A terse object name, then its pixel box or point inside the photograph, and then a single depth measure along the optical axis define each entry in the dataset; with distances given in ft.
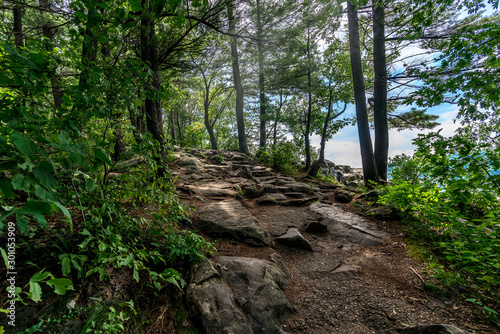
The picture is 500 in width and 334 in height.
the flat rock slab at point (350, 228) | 12.82
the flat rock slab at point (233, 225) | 11.43
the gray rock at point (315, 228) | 14.28
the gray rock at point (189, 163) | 24.81
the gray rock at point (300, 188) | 22.85
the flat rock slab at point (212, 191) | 17.13
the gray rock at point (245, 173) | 26.66
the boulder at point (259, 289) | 6.86
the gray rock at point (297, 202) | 19.01
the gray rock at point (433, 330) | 5.66
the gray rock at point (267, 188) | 21.30
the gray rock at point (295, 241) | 12.07
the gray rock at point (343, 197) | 20.45
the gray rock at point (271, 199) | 18.74
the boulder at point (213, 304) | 6.17
